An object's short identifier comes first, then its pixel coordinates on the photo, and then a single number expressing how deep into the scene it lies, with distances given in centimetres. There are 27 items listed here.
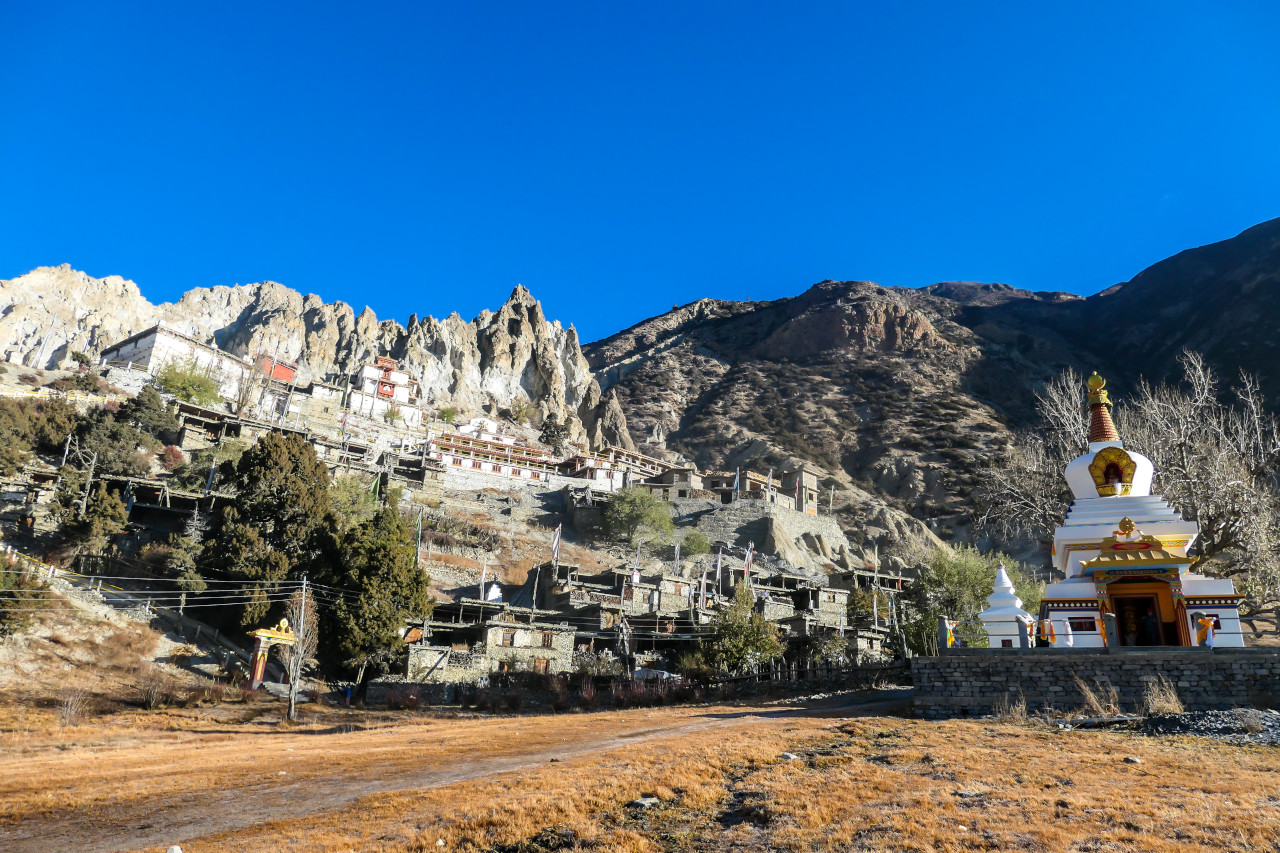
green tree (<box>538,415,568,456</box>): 9656
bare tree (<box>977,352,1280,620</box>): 3041
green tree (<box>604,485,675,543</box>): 6500
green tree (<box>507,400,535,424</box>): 10919
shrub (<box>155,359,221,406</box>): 7269
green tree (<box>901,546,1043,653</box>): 4294
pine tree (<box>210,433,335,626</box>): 3656
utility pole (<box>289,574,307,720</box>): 2650
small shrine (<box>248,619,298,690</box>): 3152
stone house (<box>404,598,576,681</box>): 3366
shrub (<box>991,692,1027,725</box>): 1780
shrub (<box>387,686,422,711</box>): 2992
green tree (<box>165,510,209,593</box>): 3600
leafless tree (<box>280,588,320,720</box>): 2811
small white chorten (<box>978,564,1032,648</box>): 2255
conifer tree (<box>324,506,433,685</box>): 3362
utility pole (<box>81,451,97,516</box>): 3984
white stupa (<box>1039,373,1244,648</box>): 2086
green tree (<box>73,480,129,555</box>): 3847
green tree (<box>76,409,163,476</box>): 4862
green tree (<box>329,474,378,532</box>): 4922
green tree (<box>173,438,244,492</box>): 4686
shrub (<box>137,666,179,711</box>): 2711
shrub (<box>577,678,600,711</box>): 2995
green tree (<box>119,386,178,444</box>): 5697
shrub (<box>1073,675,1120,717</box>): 1783
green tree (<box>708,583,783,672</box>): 3391
